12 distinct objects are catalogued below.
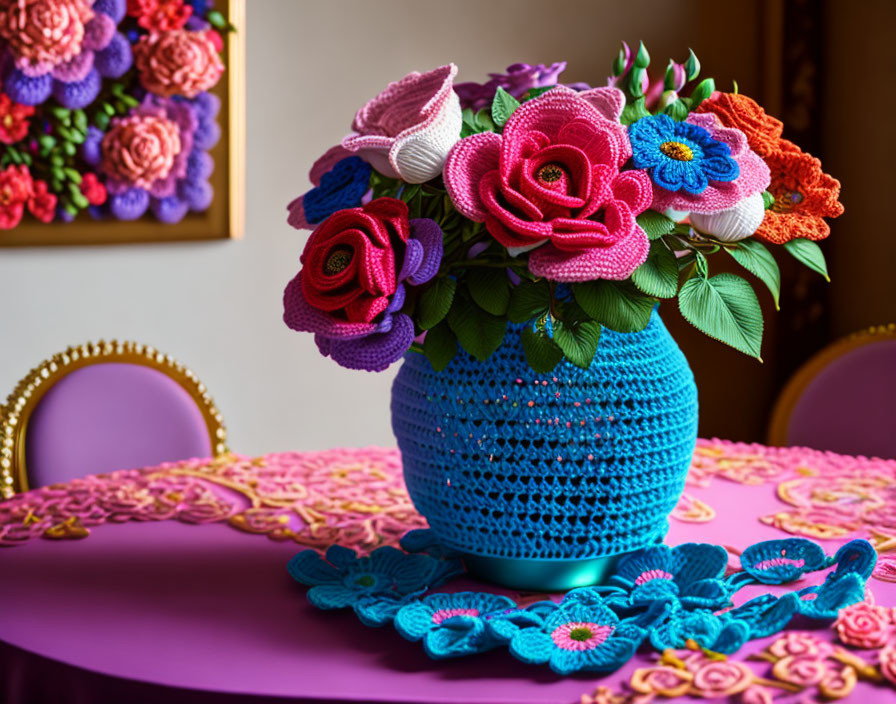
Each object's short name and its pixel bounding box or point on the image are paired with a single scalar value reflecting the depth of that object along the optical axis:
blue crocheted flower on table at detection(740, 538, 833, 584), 0.83
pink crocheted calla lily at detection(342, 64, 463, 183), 0.75
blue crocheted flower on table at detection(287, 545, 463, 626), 0.77
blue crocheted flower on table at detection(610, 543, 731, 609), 0.76
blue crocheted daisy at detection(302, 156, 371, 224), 0.81
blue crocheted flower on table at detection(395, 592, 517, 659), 0.68
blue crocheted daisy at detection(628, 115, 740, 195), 0.73
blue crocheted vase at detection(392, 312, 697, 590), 0.76
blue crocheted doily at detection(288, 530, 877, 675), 0.68
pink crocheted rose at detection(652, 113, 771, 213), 0.73
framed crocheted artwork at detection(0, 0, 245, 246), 2.03
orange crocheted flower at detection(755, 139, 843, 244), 0.80
